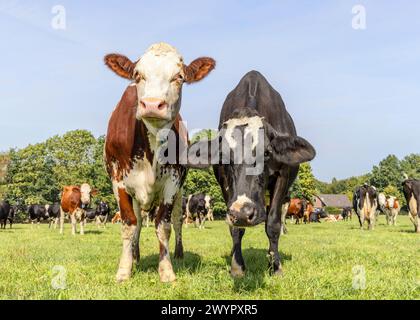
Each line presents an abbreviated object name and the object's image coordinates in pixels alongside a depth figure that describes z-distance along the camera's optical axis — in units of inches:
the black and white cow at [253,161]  182.2
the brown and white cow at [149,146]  219.5
